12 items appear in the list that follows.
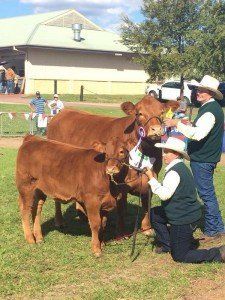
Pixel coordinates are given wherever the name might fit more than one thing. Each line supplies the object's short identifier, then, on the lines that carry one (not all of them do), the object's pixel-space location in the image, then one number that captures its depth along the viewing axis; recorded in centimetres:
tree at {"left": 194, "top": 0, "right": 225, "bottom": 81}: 3391
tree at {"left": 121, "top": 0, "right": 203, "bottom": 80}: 3584
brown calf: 595
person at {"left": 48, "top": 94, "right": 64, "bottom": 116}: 1911
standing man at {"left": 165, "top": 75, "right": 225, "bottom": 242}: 646
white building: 4078
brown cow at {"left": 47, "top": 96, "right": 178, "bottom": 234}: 650
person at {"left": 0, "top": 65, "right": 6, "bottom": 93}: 3802
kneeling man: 580
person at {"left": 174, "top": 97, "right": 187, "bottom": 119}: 1345
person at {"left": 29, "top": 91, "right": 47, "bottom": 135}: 1973
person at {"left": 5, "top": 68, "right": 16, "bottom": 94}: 3803
